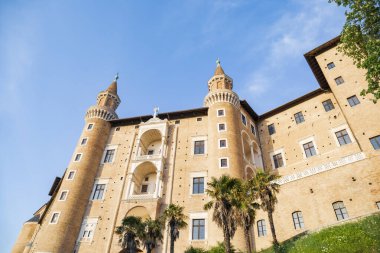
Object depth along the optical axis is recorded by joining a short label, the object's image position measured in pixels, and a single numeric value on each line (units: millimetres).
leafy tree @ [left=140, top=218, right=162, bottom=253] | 22672
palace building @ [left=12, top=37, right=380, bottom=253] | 24594
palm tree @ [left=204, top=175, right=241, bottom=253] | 19547
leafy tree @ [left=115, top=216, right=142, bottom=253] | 22469
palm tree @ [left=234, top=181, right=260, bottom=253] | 20766
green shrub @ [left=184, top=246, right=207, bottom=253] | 22797
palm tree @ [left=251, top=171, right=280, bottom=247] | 21312
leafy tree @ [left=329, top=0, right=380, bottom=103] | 15912
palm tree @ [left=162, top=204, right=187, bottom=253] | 22797
